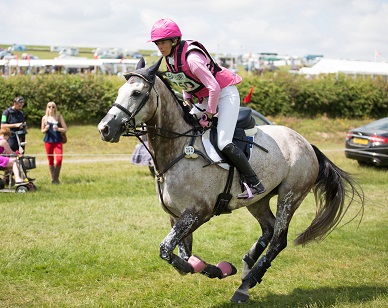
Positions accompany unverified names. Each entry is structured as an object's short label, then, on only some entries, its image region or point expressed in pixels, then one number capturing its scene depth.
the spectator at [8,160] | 12.20
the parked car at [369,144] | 16.58
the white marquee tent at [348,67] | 38.44
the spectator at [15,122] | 13.71
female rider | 5.29
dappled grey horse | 5.21
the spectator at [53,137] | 13.59
